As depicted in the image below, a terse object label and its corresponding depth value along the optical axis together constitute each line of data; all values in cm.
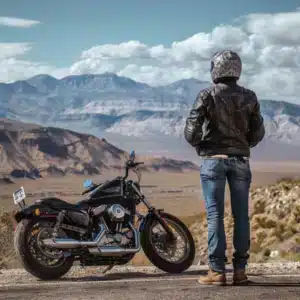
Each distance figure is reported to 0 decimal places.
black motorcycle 1470
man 1271
